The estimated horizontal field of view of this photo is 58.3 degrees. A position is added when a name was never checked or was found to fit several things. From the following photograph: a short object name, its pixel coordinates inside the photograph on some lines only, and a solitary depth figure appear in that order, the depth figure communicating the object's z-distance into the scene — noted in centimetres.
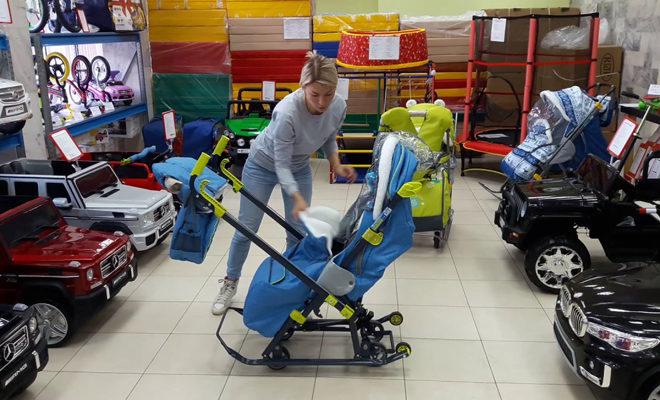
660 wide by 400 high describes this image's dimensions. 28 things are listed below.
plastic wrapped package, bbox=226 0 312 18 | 785
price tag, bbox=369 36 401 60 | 631
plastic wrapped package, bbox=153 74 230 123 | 798
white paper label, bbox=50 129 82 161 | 472
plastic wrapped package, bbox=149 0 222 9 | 779
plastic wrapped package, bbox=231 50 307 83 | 799
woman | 311
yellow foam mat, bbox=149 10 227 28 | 781
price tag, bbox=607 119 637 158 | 448
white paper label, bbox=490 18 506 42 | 698
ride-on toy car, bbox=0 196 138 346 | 354
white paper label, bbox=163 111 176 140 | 577
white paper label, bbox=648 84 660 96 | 483
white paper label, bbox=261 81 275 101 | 757
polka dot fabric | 638
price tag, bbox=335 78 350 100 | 712
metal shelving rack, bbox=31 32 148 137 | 524
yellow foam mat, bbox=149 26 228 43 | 786
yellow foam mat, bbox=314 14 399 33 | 775
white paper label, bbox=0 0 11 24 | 476
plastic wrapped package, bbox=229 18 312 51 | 787
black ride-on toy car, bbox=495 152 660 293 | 412
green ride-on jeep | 709
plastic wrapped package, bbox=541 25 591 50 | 674
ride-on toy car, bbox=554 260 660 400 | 266
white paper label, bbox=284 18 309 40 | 784
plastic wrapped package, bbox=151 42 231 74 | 788
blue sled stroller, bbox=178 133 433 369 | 301
